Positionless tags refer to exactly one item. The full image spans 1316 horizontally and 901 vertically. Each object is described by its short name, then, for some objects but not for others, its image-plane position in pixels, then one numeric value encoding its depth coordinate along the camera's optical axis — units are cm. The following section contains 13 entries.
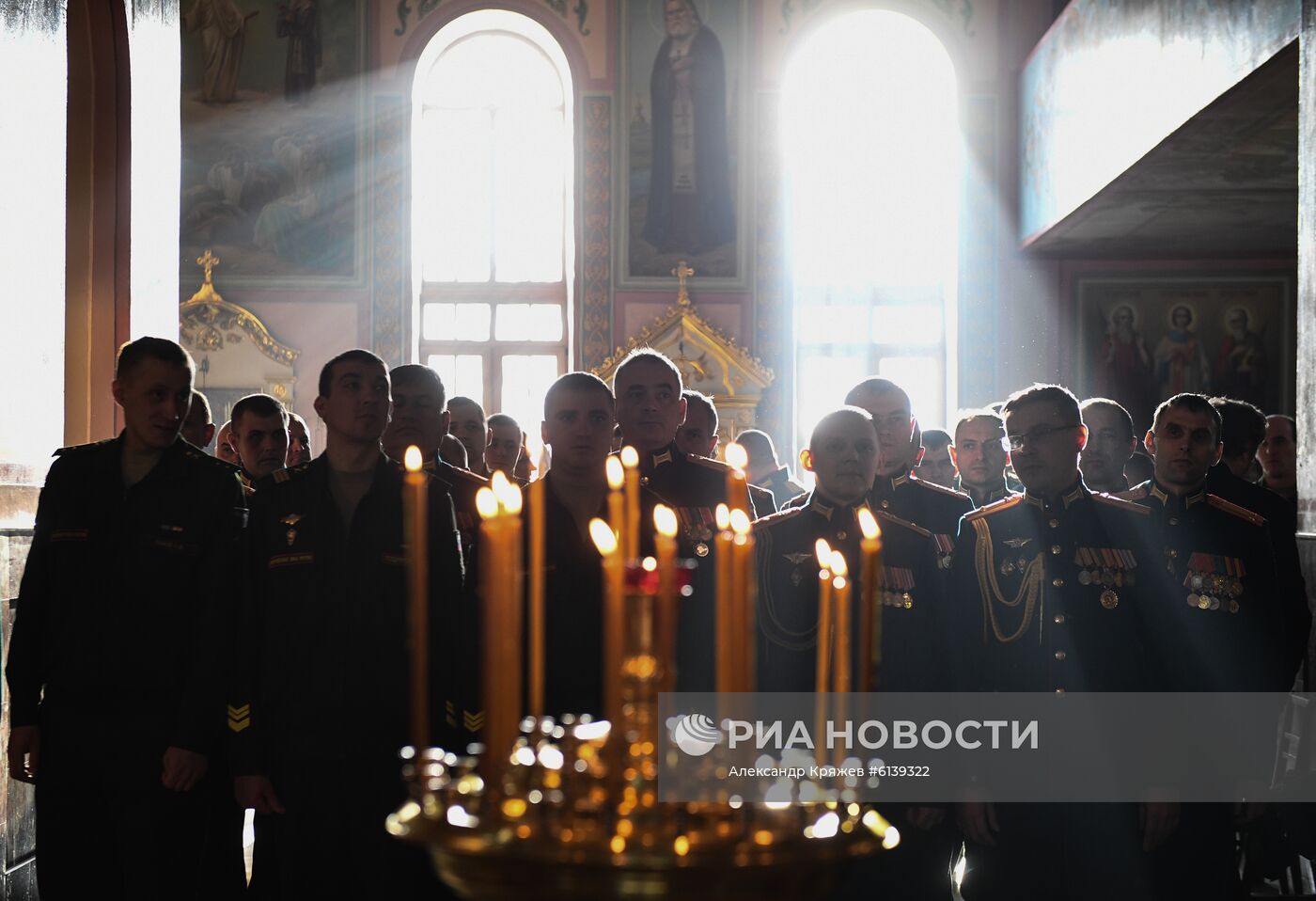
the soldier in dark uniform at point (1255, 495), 442
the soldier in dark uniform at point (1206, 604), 379
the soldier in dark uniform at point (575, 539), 349
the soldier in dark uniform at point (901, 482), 449
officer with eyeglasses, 379
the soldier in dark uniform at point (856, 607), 382
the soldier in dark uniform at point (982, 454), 610
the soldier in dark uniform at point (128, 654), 367
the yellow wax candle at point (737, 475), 163
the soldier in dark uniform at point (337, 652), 353
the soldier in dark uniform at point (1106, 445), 565
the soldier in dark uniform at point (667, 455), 425
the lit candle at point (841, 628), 169
